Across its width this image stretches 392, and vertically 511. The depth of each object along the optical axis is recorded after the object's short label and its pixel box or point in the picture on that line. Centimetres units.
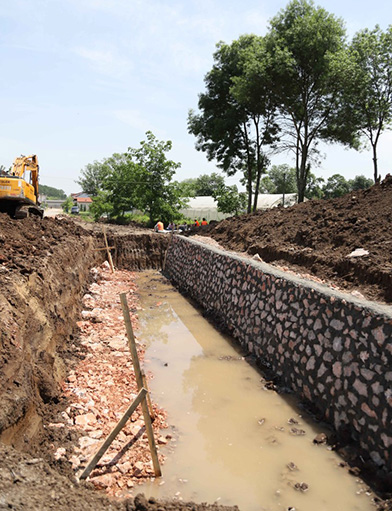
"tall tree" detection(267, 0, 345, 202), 2119
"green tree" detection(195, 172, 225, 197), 7088
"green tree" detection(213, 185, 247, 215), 3278
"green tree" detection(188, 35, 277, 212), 2702
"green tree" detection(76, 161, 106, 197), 8819
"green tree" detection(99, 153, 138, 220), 3584
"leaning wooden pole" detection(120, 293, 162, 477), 482
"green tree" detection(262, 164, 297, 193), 6656
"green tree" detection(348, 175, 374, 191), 5613
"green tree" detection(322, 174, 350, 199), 5695
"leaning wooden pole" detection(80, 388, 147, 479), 472
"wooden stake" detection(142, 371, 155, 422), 546
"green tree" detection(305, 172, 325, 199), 5400
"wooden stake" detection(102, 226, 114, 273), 1988
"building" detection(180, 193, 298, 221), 4031
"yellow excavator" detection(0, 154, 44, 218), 1382
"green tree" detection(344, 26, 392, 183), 2131
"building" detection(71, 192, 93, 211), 9989
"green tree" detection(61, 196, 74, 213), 7085
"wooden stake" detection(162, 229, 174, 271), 2161
